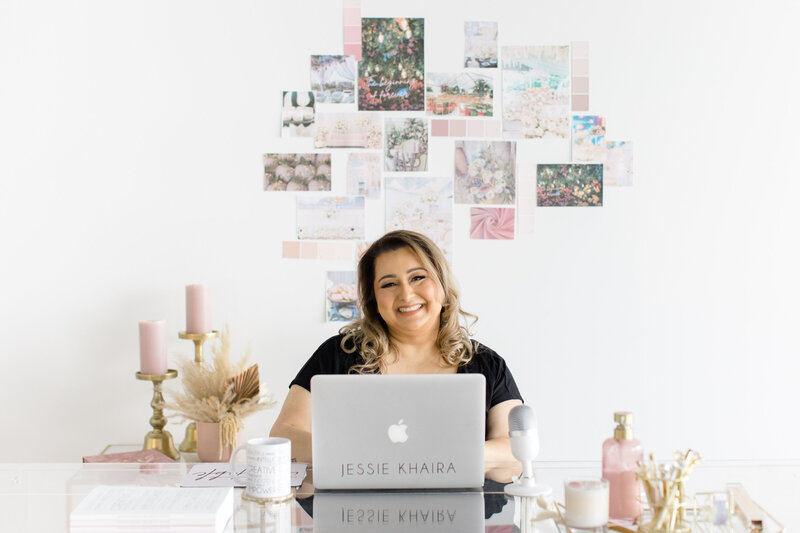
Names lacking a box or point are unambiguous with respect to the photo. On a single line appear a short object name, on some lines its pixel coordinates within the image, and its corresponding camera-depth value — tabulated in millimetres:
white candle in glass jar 1343
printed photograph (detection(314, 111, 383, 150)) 2832
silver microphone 1545
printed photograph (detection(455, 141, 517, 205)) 2836
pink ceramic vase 2479
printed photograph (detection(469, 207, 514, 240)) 2846
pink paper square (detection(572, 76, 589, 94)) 2832
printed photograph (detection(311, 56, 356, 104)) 2816
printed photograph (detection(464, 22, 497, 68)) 2814
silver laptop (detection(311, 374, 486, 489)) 1547
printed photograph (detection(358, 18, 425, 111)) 2816
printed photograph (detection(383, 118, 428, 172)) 2836
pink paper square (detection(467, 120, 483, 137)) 2834
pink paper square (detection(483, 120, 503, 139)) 2834
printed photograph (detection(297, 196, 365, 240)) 2838
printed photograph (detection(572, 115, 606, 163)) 2834
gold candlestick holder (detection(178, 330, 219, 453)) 2684
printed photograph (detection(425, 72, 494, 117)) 2828
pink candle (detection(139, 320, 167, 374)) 2635
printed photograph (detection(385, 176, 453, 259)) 2838
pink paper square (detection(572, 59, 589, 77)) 2830
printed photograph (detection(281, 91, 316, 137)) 2818
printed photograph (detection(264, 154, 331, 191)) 2830
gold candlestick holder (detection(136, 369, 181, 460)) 2670
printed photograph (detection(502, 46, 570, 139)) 2830
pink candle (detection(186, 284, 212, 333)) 2686
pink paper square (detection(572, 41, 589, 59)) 2826
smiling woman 2354
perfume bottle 1401
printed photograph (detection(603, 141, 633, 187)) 2840
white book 1362
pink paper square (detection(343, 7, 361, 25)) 2809
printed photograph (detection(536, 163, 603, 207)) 2836
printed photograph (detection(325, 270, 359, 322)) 2850
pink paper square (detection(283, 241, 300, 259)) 2842
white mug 1494
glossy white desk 1434
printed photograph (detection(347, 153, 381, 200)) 2838
